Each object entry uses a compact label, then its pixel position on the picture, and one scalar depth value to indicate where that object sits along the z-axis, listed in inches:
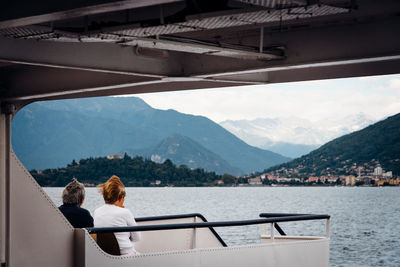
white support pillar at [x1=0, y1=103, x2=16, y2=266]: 290.5
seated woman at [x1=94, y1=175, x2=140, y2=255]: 273.9
